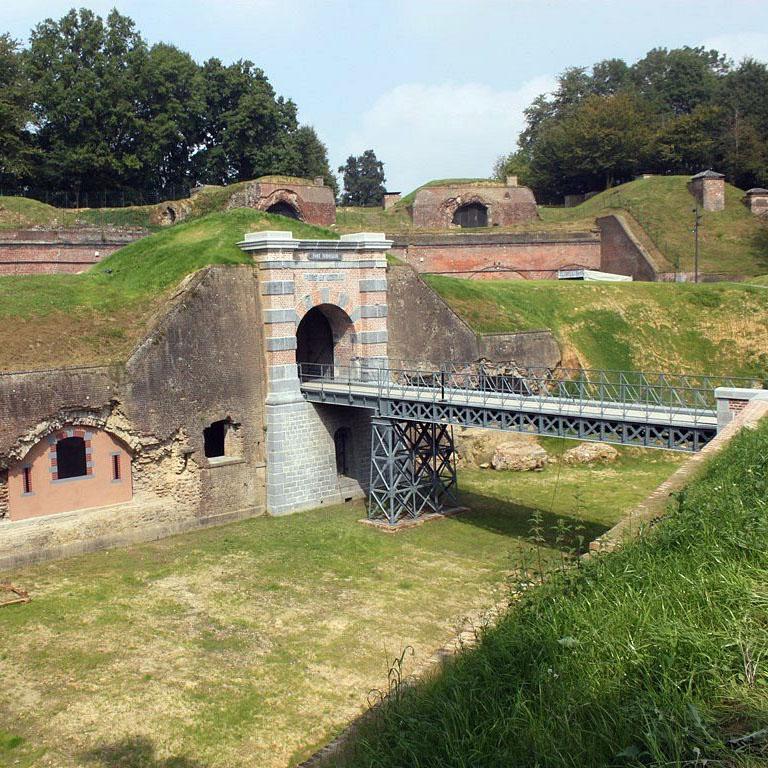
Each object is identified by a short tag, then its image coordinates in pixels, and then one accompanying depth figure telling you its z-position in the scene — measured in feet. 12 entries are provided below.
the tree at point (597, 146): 185.88
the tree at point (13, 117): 141.59
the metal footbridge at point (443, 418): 57.72
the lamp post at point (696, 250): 136.05
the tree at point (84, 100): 148.66
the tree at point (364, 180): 285.23
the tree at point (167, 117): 157.17
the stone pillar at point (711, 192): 159.33
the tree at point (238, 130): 171.63
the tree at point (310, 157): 176.04
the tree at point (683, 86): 239.09
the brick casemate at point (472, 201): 166.30
